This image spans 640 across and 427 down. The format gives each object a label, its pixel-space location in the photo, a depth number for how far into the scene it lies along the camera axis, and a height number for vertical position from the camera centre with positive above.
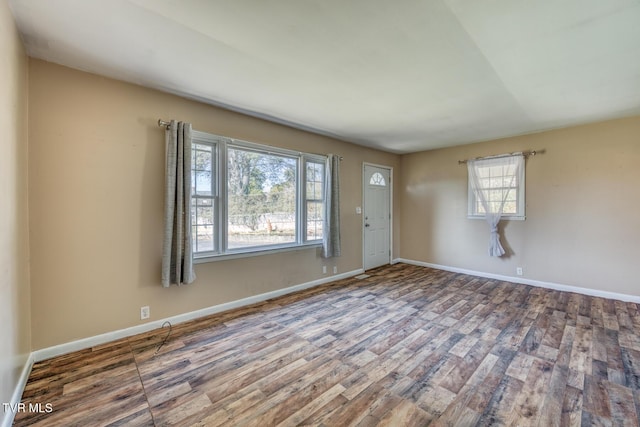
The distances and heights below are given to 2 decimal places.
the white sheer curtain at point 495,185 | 4.55 +0.45
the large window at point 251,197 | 3.20 +0.18
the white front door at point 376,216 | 5.41 -0.13
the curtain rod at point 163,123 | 2.80 +0.92
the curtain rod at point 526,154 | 4.36 +0.96
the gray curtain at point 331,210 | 4.38 +0.00
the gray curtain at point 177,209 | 2.75 +0.01
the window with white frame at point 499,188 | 4.52 +0.39
